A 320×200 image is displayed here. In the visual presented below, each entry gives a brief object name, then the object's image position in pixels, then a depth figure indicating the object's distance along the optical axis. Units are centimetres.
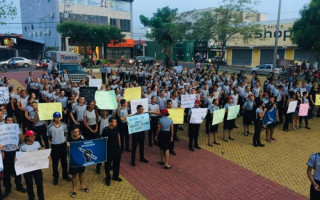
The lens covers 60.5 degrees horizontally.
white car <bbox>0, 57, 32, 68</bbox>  3924
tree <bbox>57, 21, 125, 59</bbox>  4400
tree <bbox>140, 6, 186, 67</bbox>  4092
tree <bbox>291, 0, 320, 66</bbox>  1978
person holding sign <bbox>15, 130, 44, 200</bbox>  582
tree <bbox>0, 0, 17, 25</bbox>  1673
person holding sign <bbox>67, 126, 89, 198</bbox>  631
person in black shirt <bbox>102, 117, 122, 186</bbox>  679
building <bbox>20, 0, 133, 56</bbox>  5234
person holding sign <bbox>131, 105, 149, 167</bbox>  805
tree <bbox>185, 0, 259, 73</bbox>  2111
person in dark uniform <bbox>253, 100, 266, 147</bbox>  967
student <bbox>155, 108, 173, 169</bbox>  784
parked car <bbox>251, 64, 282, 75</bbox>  3180
